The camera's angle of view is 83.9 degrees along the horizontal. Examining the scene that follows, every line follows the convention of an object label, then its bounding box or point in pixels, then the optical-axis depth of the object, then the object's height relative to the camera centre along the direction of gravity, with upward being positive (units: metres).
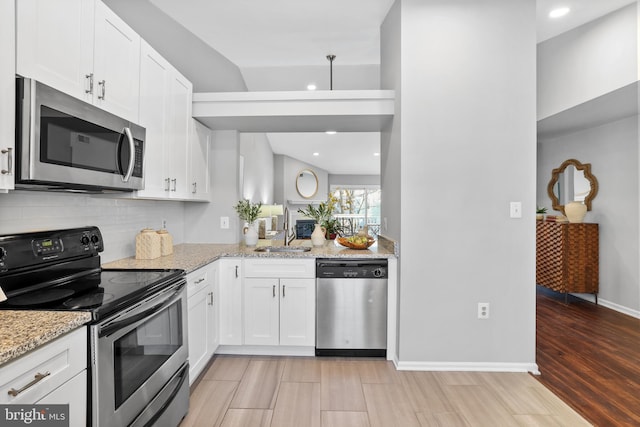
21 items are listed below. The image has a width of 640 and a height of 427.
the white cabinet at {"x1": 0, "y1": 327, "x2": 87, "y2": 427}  0.93 -0.47
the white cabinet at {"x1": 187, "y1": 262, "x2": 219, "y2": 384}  2.26 -0.71
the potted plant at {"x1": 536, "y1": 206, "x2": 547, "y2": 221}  4.78 +0.05
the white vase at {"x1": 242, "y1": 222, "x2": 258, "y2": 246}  3.29 -0.20
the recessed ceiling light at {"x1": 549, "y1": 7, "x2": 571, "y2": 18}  2.97 +1.73
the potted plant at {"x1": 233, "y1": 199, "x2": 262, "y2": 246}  3.25 -0.03
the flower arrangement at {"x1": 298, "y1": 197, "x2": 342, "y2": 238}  3.44 -0.01
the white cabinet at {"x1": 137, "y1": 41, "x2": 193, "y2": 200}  2.20 +0.61
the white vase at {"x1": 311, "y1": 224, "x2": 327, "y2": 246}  3.29 -0.21
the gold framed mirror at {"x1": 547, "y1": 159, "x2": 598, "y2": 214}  4.48 +0.43
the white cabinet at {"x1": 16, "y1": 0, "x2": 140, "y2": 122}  1.31 +0.71
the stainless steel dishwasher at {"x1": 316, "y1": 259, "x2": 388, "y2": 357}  2.77 -0.70
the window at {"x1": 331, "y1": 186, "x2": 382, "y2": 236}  11.23 +0.36
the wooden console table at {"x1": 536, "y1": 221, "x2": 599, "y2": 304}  4.35 -0.50
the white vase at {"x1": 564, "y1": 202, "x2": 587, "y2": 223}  4.36 +0.07
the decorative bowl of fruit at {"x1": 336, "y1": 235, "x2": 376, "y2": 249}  3.07 -0.23
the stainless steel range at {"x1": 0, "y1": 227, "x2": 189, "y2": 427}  1.29 -0.41
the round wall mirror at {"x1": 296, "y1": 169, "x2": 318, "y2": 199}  10.10 +0.91
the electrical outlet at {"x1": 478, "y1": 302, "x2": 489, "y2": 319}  2.59 -0.68
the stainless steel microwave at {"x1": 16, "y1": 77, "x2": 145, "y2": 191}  1.27 +0.29
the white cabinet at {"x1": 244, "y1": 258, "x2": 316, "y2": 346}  2.80 -0.69
